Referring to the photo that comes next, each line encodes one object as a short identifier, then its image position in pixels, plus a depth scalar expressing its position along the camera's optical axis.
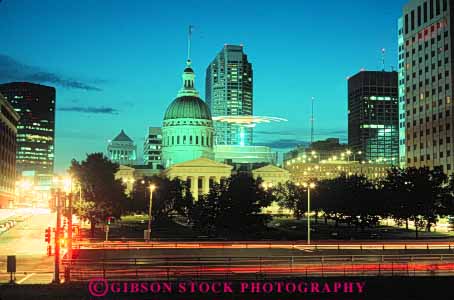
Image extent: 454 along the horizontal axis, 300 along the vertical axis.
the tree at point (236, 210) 90.81
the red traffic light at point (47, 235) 46.19
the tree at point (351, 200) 99.12
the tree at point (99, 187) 95.31
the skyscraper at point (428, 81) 161.12
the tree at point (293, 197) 133.93
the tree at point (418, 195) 94.81
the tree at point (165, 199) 140.25
